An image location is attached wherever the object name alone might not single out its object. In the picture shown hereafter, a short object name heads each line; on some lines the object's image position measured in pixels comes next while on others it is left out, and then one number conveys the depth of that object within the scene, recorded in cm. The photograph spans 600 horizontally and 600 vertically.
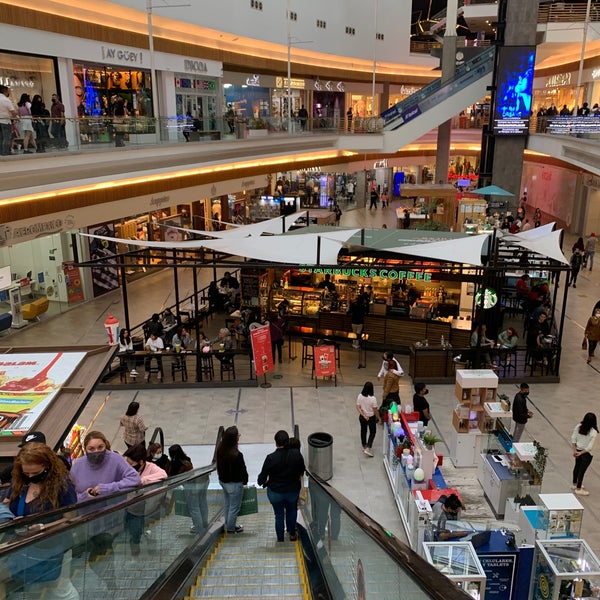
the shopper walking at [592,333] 1316
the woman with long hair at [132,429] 859
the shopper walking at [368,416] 930
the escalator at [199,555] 297
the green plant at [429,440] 805
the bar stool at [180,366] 1234
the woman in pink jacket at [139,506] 426
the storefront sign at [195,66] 2090
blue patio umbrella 2075
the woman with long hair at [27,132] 1123
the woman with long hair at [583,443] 816
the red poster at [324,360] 1202
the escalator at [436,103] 2397
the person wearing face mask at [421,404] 921
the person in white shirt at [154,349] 1235
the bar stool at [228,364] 1239
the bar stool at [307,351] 1352
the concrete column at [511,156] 2217
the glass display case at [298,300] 1528
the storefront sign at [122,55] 1703
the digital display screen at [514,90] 2225
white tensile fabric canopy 1087
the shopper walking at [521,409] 927
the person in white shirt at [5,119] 1064
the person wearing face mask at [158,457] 707
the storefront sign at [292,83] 3056
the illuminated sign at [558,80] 3106
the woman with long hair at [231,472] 630
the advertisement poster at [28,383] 504
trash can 888
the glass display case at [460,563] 533
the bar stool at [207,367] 1240
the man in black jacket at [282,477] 620
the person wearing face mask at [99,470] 451
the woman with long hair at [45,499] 302
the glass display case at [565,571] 539
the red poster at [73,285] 1802
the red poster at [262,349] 1189
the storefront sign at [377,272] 1240
